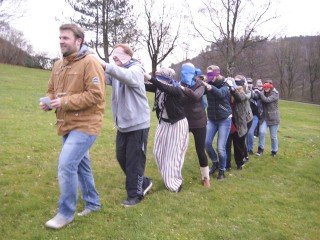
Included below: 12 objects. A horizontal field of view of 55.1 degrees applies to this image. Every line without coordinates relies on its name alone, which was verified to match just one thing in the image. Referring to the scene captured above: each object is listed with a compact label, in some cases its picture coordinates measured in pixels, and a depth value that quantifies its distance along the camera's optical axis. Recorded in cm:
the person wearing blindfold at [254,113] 764
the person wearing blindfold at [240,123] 626
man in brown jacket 323
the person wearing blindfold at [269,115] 753
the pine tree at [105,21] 2555
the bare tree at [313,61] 4562
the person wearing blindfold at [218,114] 534
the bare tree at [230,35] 2437
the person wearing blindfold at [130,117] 382
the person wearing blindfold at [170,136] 465
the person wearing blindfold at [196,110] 485
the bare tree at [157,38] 3190
